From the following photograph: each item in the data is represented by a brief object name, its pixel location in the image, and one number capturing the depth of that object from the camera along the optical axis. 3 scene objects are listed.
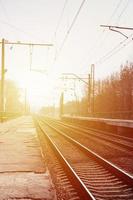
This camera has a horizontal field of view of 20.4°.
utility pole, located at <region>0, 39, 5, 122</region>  32.09
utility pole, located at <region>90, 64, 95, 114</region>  46.08
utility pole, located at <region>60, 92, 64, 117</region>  66.97
